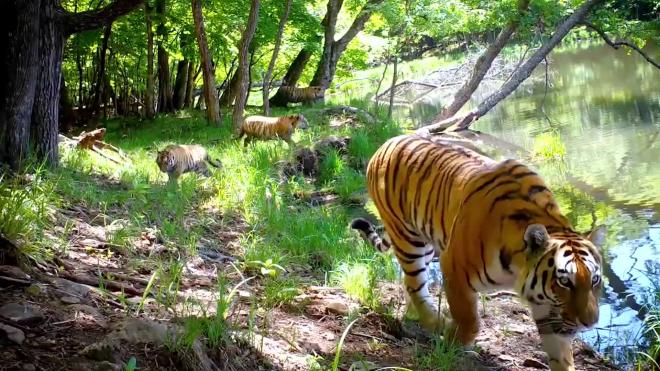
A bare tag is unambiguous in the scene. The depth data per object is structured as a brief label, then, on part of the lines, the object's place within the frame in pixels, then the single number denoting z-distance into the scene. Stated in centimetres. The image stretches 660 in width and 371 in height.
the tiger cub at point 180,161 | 833
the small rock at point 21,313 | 272
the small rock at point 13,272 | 315
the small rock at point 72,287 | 323
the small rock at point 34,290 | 305
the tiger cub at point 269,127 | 1181
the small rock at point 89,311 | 298
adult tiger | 317
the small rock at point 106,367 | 247
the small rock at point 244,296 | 407
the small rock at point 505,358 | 422
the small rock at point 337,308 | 434
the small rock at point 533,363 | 422
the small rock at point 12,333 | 255
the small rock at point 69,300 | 309
